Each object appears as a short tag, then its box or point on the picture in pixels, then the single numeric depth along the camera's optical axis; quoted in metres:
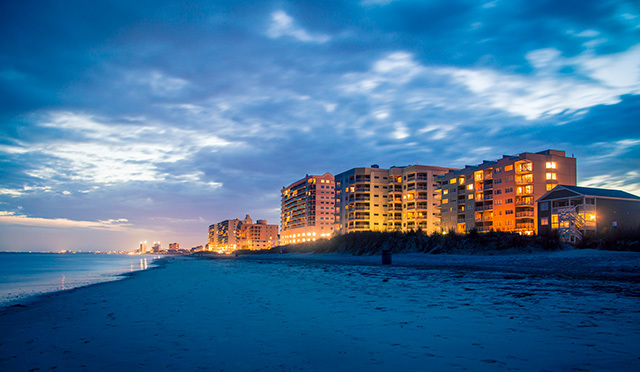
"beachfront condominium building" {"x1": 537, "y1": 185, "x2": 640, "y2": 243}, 54.06
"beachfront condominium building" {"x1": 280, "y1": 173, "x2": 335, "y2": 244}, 154.38
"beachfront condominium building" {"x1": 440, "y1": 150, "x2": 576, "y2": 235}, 74.69
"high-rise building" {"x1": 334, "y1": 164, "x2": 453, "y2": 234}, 106.00
